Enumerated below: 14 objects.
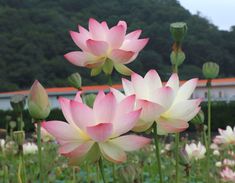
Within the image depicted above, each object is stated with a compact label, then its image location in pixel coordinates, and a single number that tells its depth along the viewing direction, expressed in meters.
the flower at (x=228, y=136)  2.94
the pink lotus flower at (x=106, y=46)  1.70
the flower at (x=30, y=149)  4.88
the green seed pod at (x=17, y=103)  2.14
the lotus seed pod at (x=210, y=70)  2.23
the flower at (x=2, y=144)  5.01
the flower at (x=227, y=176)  2.69
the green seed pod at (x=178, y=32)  1.81
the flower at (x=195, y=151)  3.53
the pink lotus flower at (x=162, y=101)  1.32
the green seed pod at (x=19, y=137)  1.87
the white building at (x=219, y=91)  39.88
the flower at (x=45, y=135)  3.33
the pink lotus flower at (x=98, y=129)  1.24
